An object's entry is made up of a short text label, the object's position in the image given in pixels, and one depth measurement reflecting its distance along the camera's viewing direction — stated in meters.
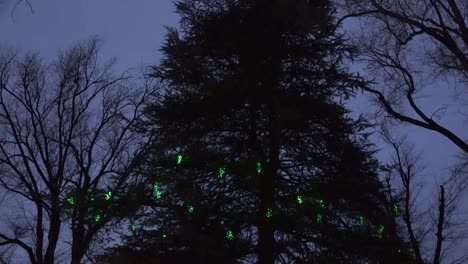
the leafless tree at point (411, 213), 17.92
